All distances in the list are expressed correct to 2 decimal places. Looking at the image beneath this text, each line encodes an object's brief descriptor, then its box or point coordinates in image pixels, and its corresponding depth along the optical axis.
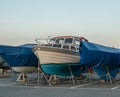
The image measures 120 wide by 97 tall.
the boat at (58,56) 12.75
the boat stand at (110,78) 13.11
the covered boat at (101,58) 11.89
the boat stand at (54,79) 13.41
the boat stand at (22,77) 14.60
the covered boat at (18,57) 14.46
